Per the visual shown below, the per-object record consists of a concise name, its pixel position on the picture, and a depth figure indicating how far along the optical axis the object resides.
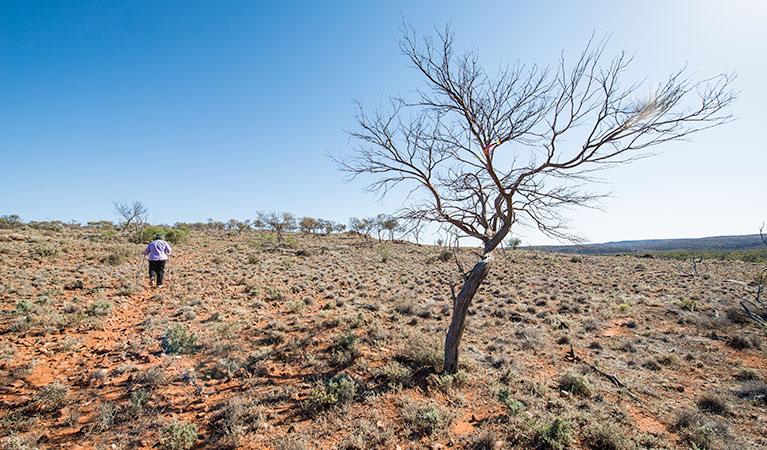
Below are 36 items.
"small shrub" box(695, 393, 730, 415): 5.33
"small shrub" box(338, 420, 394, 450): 3.77
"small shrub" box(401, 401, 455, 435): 4.21
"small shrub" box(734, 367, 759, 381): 6.65
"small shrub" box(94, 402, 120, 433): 3.75
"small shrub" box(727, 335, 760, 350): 8.50
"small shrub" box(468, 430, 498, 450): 3.91
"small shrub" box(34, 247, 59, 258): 13.27
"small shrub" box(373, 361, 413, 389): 5.45
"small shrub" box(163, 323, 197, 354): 6.15
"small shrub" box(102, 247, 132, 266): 14.01
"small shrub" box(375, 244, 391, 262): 28.34
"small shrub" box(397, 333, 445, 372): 6.18
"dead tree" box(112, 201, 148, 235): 33.00
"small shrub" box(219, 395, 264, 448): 3.79
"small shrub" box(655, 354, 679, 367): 7.48
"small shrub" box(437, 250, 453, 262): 29.31
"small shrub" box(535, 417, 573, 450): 3.95
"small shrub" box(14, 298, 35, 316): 6.95
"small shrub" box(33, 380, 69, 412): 4.01
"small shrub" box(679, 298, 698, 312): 12.80
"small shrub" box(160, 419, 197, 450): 3.54
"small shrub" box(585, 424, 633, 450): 4.02
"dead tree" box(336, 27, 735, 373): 4.46
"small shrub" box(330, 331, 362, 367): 6.19
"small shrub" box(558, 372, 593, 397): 5.66
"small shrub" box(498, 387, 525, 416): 4.68
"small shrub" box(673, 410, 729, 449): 4.32
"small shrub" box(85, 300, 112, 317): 7.50
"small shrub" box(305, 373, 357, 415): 4.49
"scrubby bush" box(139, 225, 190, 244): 25.42
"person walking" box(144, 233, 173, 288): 10.54
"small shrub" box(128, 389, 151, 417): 4.07
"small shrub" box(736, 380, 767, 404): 5.71
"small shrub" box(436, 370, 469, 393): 5.33
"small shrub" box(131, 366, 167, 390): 4.80
